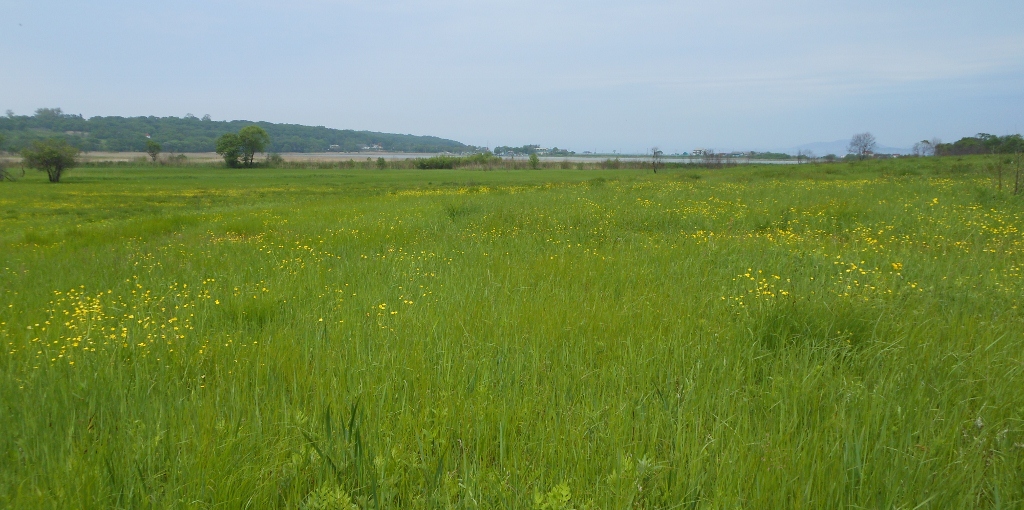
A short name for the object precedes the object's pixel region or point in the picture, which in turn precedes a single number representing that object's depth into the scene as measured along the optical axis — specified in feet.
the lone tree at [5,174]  163.96
